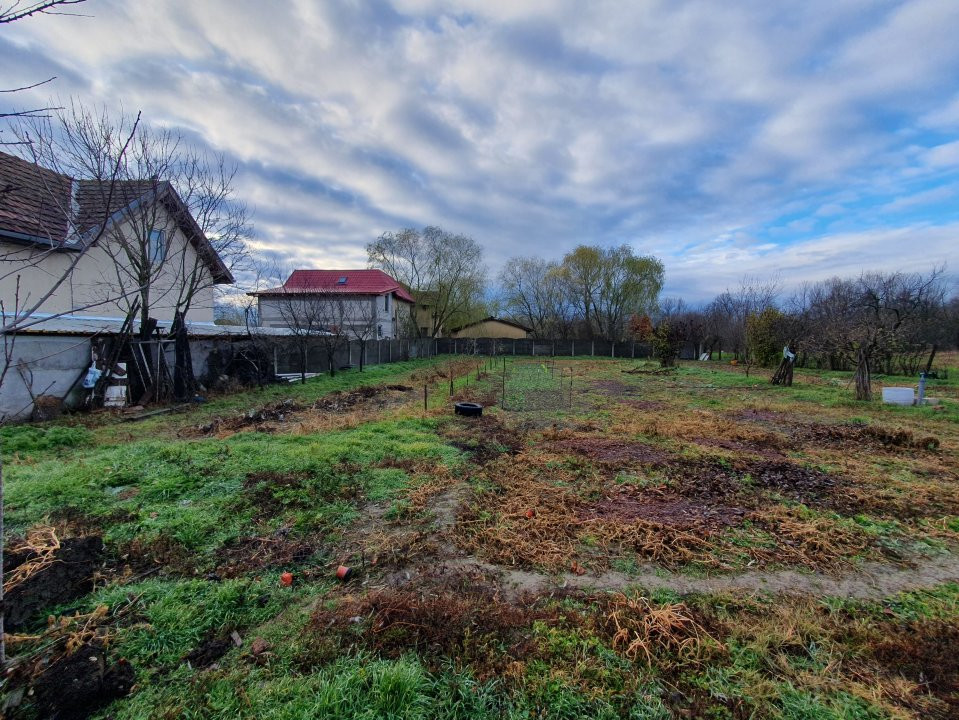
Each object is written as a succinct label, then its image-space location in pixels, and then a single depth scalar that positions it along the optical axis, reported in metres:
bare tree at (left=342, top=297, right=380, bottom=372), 23.58
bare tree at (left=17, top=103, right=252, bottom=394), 8.00
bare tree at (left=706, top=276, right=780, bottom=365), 24.77
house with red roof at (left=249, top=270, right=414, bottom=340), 25.84
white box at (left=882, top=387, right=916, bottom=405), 9.68
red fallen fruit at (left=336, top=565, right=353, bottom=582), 2.91
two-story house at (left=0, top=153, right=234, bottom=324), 8.77
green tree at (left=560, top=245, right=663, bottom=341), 34.25
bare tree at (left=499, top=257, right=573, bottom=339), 36.94
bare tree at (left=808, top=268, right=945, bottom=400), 10.50
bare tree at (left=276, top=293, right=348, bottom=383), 14.09
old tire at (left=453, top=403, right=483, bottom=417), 8.20
